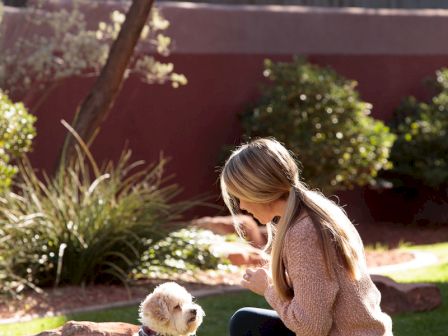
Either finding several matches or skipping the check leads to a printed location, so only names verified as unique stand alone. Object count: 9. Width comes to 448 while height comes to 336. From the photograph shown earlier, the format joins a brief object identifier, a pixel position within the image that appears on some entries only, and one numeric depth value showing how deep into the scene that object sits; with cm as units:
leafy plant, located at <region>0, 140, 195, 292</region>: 1095
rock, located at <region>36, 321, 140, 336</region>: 691
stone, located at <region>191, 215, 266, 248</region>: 1358
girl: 541
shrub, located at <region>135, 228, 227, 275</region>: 1139
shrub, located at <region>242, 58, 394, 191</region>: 1513
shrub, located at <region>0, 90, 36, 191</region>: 1103
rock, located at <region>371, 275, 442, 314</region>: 981
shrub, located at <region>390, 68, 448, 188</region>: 1641
